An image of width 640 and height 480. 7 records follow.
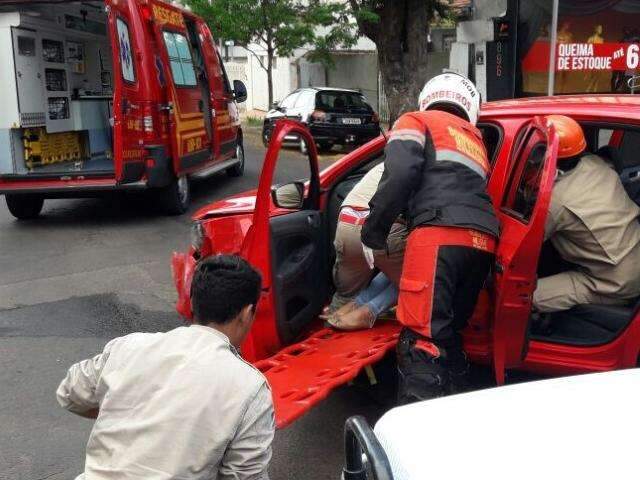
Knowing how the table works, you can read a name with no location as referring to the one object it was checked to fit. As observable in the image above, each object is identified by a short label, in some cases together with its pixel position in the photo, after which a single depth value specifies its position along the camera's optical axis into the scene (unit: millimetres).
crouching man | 1845
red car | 3203
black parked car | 16656
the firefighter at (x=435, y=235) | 3201
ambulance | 8055
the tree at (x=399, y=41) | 13961
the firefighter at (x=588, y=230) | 3459
